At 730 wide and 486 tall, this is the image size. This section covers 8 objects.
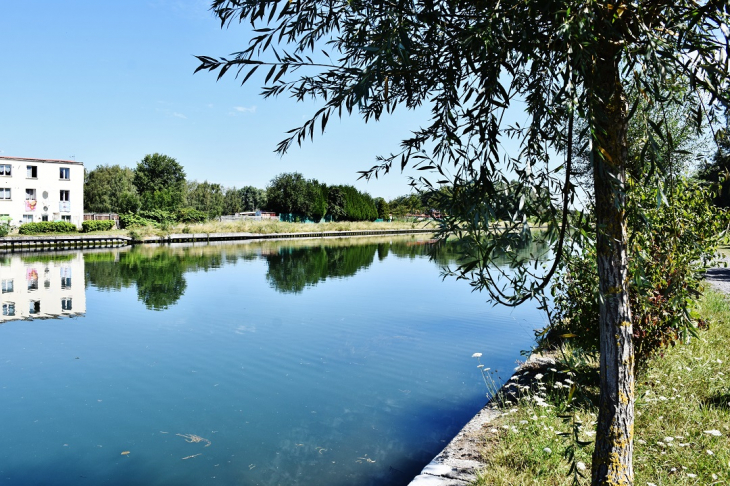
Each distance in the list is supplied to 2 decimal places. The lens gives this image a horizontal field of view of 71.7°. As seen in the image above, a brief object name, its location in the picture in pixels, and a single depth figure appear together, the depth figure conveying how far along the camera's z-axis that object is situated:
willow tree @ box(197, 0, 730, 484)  2.17
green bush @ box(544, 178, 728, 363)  5.68
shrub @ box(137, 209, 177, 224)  53.41
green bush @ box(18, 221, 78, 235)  42.09
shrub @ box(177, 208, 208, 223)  57.00
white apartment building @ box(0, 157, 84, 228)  47.31
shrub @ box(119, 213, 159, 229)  50.28
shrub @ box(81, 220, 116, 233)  46.50
